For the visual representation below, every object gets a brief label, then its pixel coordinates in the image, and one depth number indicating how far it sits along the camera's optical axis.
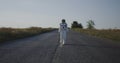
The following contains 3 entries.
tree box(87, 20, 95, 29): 149.00
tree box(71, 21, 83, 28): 157.75
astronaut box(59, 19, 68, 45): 16.39
